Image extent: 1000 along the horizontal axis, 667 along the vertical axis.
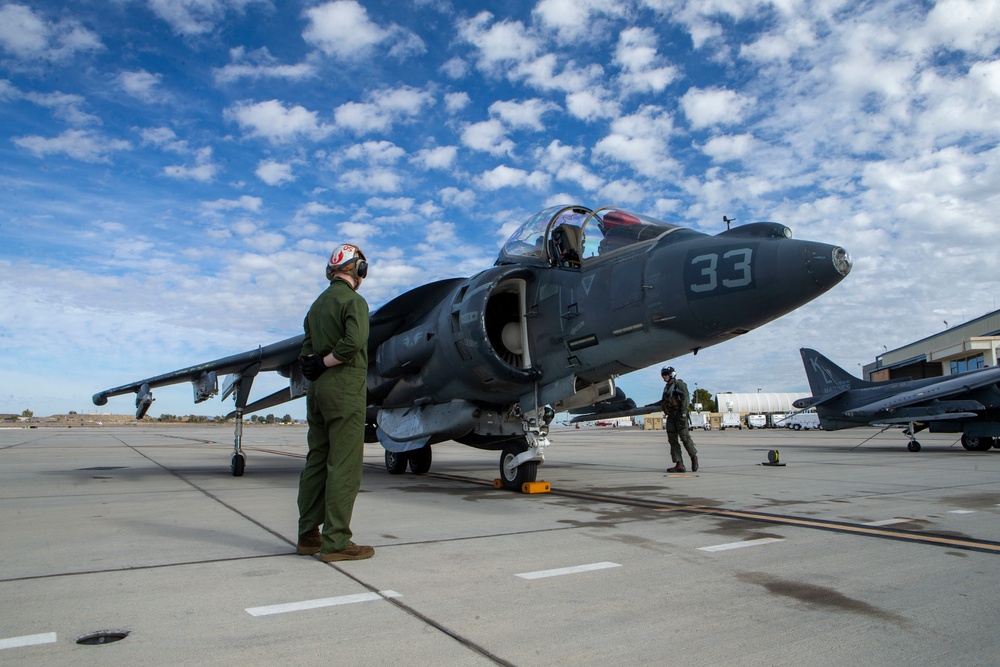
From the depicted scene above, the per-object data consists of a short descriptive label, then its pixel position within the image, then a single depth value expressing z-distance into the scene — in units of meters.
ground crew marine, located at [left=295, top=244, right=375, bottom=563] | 3.88
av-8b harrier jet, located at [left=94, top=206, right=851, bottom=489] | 5.38
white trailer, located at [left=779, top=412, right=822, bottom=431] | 58.66
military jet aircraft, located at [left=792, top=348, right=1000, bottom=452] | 17.50
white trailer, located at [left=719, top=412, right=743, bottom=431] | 69.50
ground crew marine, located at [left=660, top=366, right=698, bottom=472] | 10.29
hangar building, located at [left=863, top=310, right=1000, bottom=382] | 42.09
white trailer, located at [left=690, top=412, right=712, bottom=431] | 66.94
